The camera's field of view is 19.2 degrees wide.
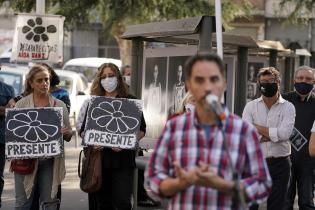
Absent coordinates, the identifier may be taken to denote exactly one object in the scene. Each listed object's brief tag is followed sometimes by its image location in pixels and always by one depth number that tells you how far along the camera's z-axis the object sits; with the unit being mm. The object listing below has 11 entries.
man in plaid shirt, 4577
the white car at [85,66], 35962
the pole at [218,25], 8421
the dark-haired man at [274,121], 8883
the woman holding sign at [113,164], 9030
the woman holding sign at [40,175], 8795
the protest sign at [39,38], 13278
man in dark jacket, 9880
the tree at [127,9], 22770
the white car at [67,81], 23398
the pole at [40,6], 14201
